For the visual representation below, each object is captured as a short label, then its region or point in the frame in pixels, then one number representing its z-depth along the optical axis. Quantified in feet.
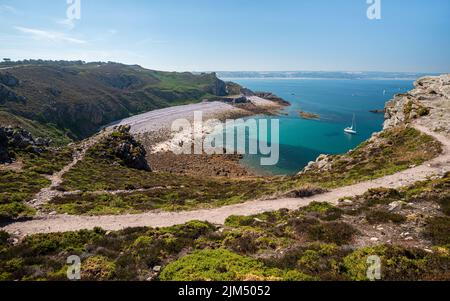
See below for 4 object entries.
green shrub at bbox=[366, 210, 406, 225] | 58.26
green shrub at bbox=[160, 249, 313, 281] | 39.06
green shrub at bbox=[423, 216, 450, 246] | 47.93
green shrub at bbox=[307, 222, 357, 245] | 52.70
